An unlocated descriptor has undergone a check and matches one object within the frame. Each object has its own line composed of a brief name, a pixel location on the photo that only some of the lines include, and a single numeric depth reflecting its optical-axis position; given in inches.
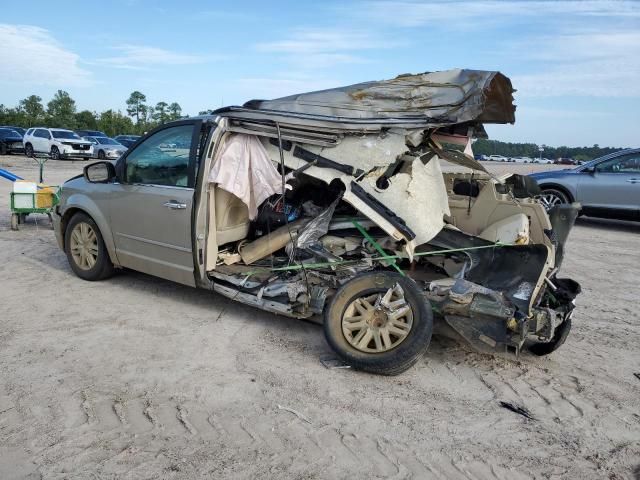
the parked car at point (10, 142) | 1152.2
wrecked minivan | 158.7
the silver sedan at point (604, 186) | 439.5
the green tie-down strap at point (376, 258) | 177.3
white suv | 1114.7
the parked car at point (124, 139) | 1392.5
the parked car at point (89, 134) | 1308.7
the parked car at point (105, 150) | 1175.6
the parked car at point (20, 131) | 1225.4
